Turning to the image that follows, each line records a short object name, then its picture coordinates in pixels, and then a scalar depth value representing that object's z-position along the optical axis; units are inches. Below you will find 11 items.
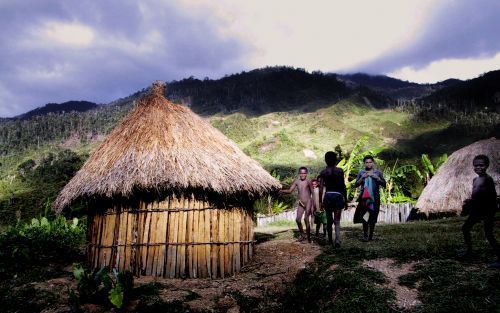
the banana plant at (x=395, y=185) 753.0
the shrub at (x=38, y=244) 314.0
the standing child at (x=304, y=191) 346.9
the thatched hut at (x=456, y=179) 571.2
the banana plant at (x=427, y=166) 808.8
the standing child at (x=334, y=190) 301.4
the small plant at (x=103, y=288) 210.7
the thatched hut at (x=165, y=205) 288.4
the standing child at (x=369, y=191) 301.9
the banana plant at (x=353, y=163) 717.3
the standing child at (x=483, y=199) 213.9
